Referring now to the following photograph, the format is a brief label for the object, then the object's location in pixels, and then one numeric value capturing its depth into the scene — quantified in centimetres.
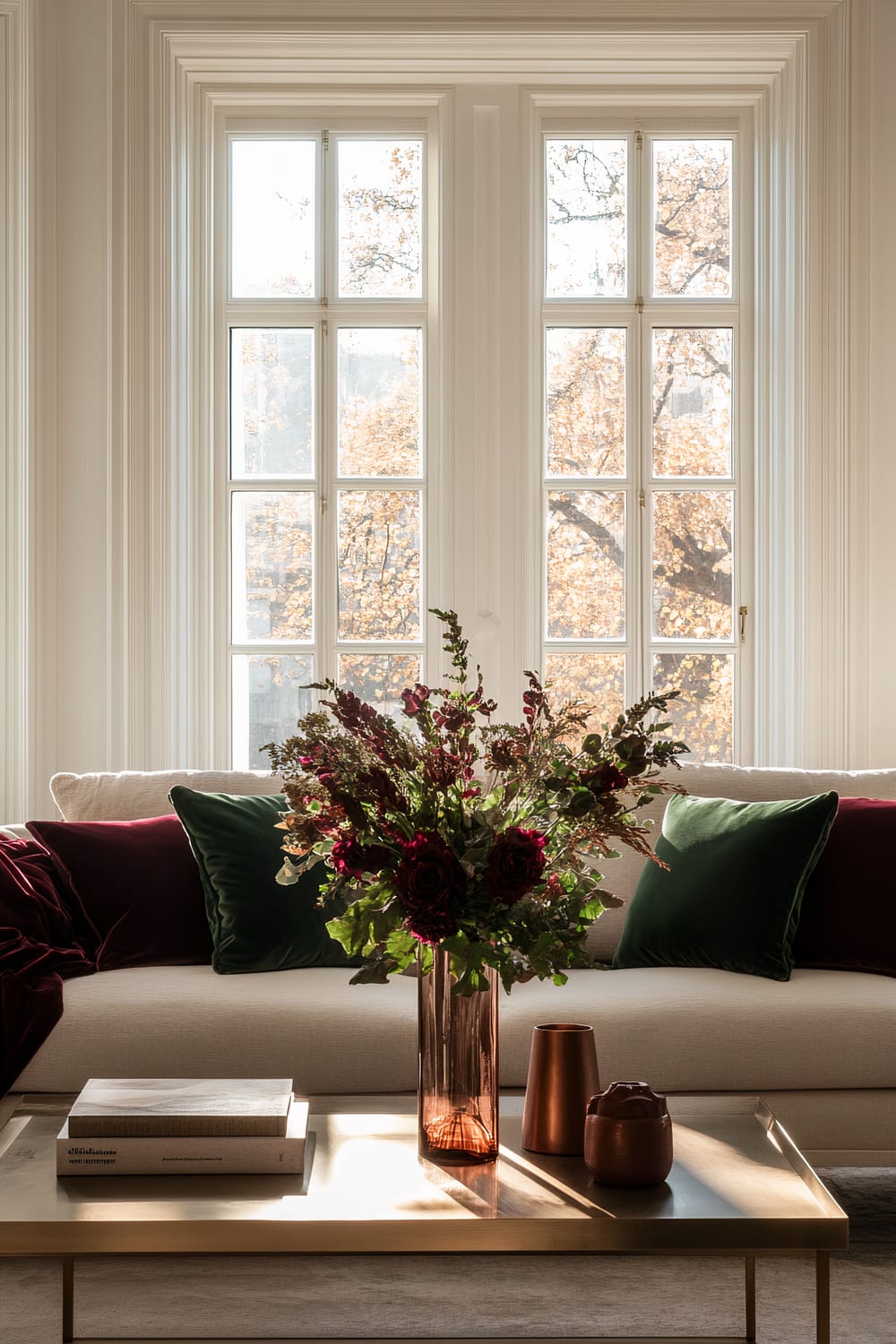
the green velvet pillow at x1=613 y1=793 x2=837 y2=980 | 263
